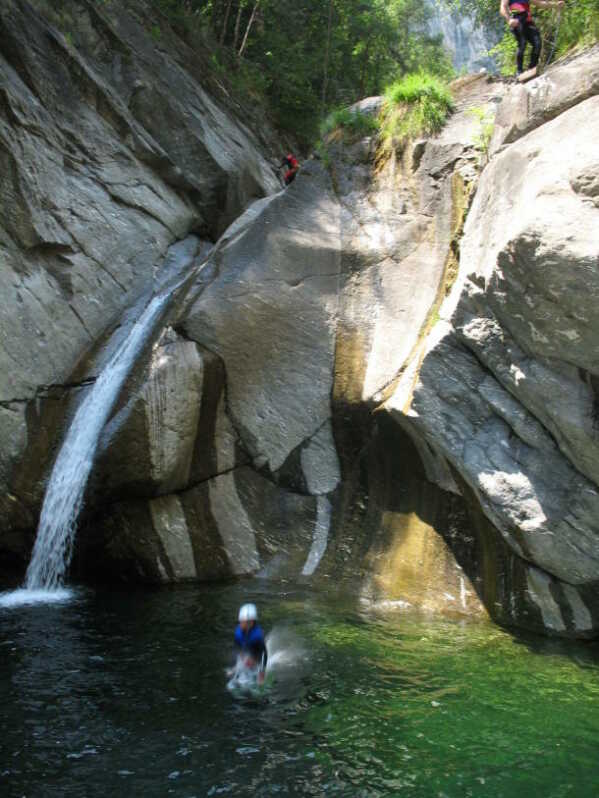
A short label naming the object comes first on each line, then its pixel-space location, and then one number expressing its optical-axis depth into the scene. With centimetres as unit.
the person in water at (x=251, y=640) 718
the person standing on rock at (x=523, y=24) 1077
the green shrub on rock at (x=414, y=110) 1278
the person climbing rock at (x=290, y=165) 1844
